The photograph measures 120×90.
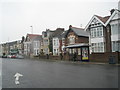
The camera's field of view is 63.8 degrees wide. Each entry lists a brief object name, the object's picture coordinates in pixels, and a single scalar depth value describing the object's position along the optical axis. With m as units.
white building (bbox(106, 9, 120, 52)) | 16.96
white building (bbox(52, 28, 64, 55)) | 30.17
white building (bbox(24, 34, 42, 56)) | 40.84
